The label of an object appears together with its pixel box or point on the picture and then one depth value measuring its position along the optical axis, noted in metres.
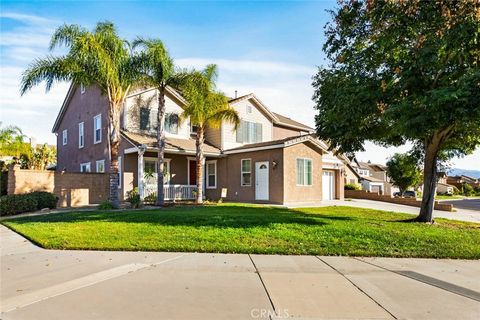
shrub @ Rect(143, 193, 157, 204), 18.47
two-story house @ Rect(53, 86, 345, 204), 18.94
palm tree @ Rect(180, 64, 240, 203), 17.08
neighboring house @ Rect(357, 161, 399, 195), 38.25
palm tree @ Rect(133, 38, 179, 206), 15.68
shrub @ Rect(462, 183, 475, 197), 55.56
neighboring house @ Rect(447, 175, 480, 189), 67.48
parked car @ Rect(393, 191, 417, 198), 39.68
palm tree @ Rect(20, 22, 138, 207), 14.19
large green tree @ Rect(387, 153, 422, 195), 29.34
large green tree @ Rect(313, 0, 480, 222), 8.53
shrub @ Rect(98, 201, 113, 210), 14.99
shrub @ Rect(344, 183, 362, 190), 29.93
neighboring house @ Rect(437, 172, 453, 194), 56.99
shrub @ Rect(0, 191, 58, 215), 14.71
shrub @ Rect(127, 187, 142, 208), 16.09
